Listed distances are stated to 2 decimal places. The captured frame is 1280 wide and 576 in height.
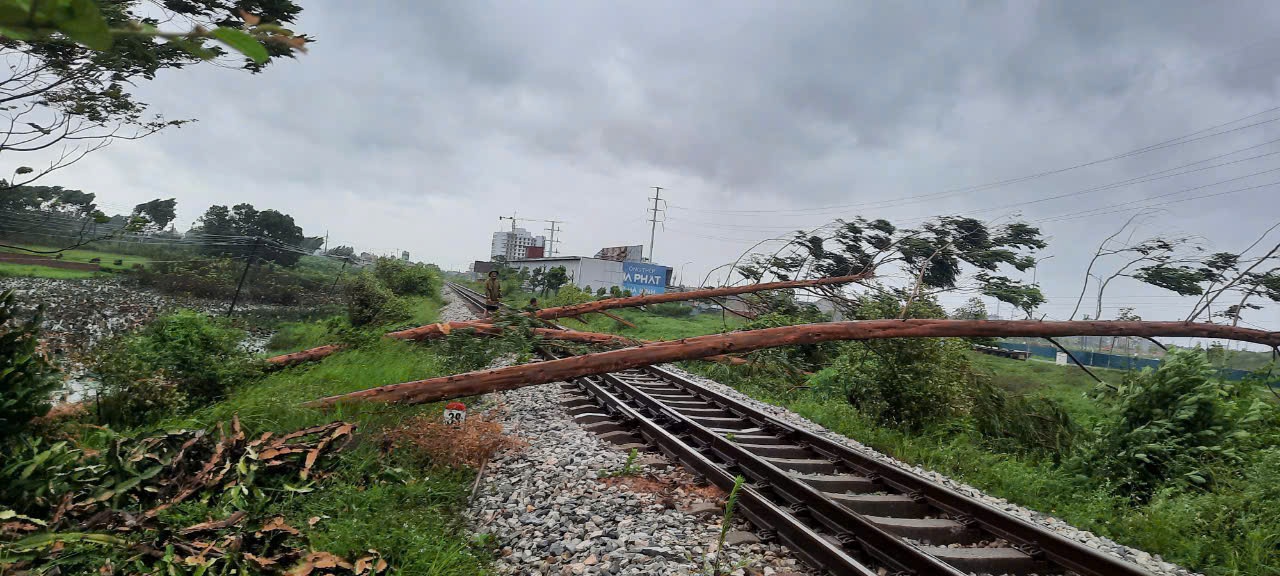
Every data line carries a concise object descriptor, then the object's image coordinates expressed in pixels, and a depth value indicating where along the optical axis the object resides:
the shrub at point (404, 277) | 28.68
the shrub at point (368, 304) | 15.23
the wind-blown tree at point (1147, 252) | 6.78
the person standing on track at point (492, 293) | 14.60
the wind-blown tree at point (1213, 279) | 6.46
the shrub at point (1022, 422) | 8.67
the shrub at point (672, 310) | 37.09
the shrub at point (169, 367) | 6.06
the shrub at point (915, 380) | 8.54
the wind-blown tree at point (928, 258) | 7.84
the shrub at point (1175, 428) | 6.28
